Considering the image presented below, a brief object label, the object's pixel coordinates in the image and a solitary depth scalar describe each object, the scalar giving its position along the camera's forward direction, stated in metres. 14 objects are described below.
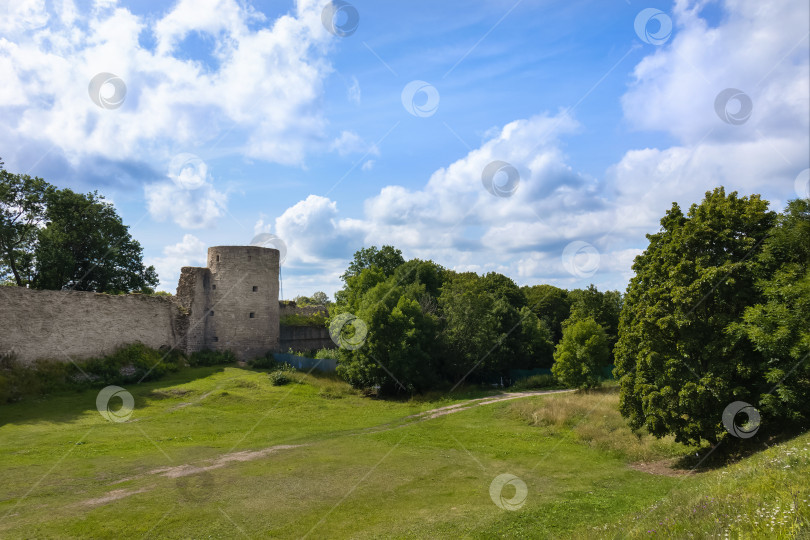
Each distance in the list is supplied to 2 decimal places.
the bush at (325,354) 39.66
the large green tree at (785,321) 14.32
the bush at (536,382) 44.12
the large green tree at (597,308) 51.69
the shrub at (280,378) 31.84
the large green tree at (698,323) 16.61
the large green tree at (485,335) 41.66
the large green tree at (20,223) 33.56
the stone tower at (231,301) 38.12
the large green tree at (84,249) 35.50
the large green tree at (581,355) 35.06
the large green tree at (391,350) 34.53
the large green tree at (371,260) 58.41
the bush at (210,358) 36.09
